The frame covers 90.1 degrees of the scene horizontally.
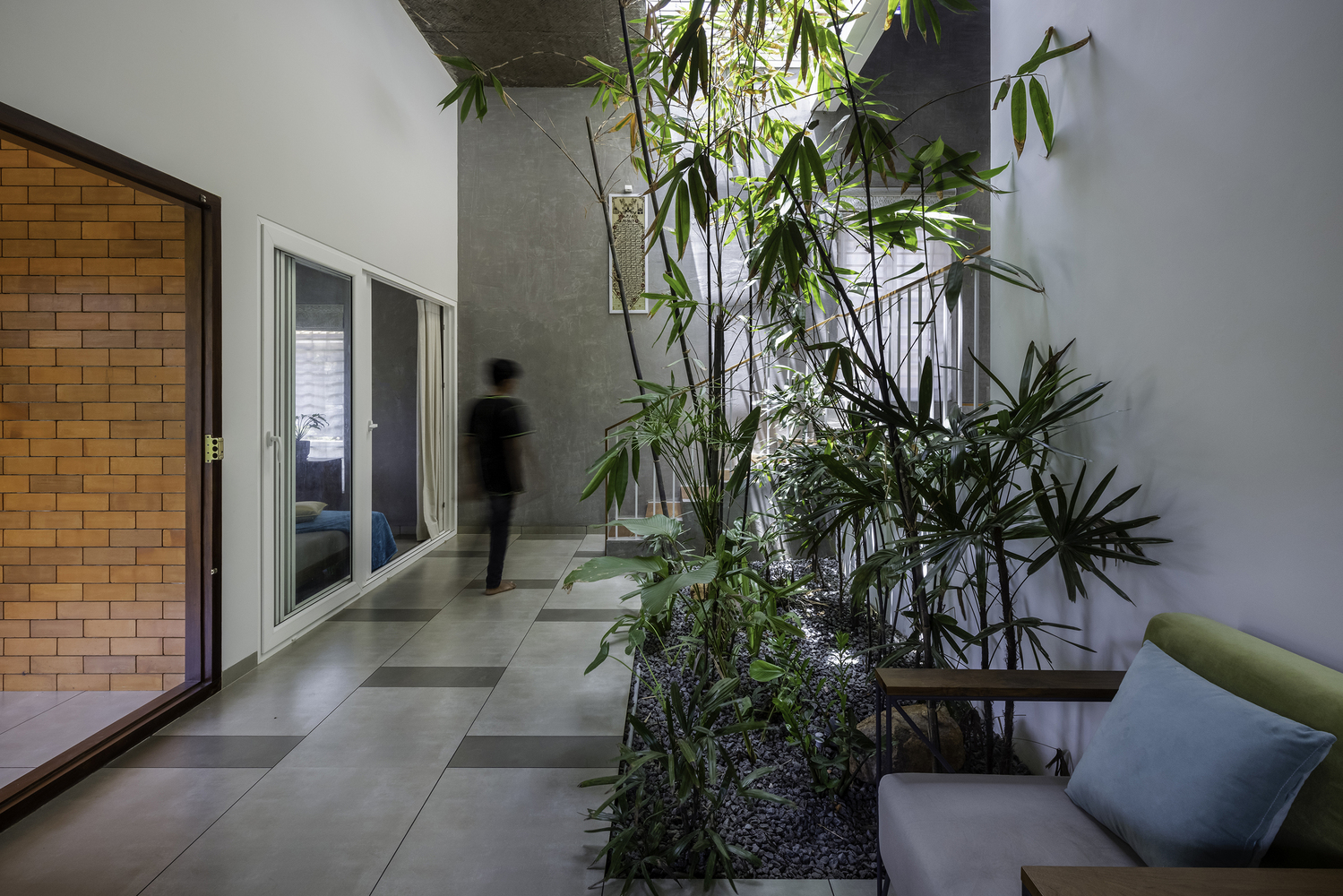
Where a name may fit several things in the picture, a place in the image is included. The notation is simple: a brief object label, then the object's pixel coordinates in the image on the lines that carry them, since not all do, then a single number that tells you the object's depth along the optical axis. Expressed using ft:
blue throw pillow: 3.41
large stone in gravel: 7.01
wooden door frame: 9.05
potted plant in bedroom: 12.09
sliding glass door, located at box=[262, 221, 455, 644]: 11.46
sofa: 3.47
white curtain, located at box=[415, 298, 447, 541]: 19.18
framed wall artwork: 22.12
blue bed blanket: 13.30
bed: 12.29
